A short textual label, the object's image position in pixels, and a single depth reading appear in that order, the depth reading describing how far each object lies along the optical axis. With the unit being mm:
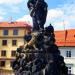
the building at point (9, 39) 34795
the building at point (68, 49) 28668
